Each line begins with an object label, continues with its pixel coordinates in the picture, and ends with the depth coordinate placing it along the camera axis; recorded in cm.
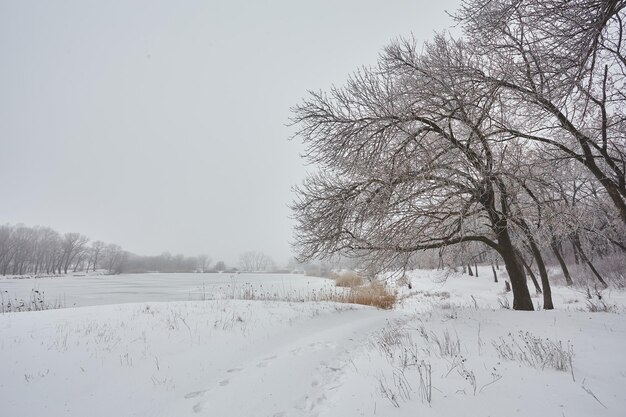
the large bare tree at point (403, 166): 697
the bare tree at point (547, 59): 388
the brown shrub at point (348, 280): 2436
